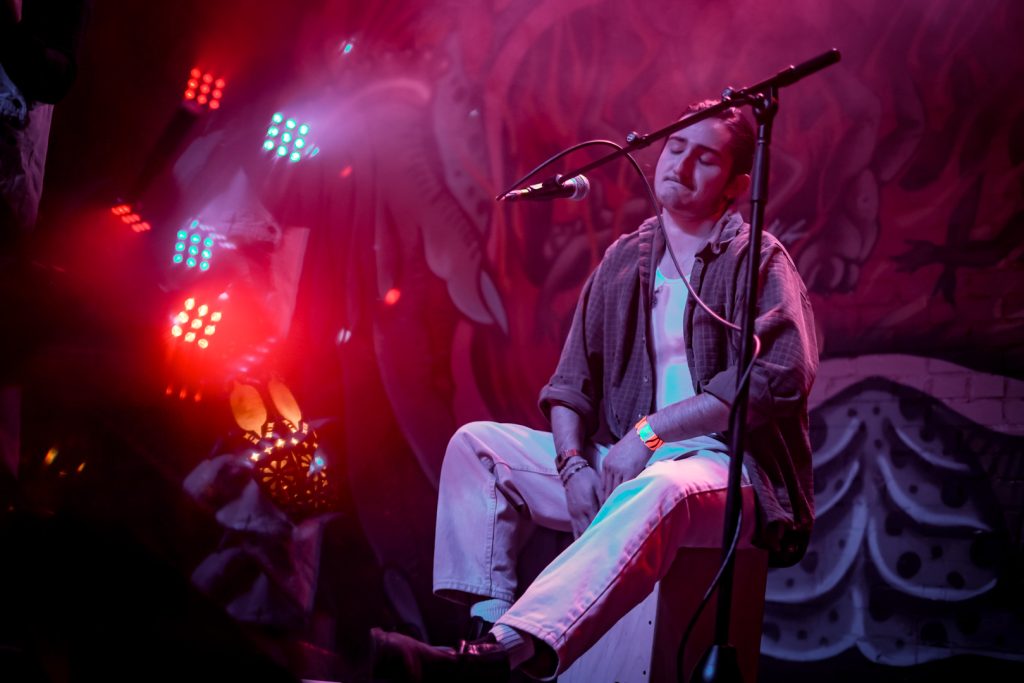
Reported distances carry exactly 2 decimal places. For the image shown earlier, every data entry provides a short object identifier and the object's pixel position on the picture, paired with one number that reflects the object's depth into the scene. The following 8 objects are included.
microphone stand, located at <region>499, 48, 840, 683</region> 1.44
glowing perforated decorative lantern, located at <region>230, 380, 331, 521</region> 3.47
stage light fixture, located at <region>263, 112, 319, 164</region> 3.95
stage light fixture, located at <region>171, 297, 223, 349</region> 3.65
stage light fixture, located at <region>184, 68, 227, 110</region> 3.92
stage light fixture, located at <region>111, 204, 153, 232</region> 3.71
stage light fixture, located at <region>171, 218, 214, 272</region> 3.78
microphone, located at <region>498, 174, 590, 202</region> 1.94
